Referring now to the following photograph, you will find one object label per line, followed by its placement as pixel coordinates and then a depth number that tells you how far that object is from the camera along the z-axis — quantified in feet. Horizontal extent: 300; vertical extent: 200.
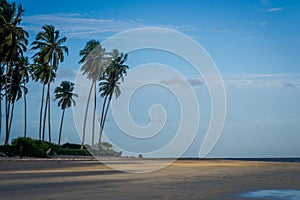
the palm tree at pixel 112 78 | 280.92
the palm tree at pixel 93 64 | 269.03
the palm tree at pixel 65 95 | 309.44
